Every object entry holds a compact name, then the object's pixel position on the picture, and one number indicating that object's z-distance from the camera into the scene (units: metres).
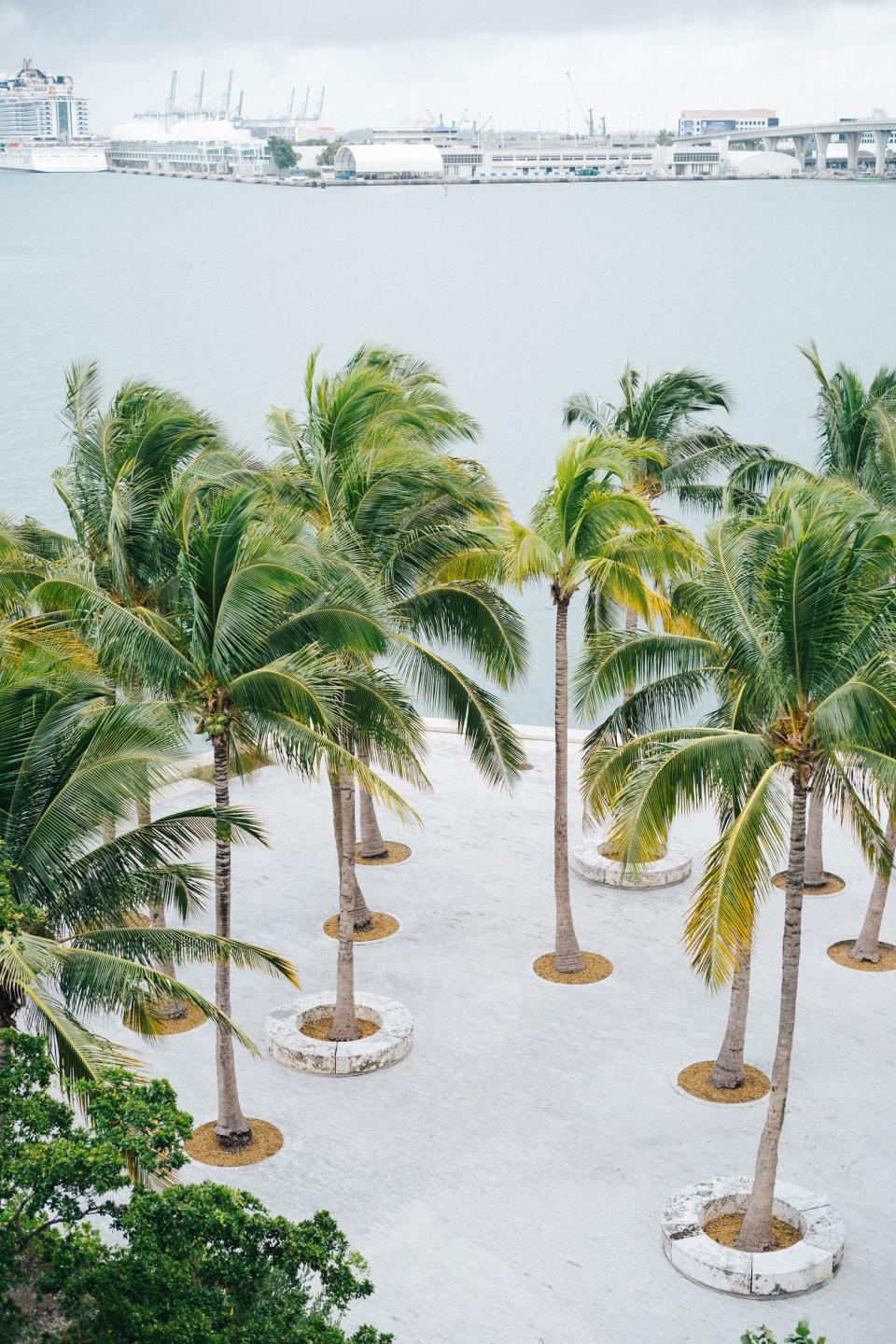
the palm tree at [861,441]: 23.66
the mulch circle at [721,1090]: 20.22
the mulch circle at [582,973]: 23.34
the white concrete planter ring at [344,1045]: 20.77
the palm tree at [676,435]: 27.59
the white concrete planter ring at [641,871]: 26.47
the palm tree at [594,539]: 20.08
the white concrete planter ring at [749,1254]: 16.45
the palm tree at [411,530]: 20.16
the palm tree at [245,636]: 16.44
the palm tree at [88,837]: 14.85
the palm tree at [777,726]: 15.14
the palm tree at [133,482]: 20.64
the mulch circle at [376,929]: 24.77
